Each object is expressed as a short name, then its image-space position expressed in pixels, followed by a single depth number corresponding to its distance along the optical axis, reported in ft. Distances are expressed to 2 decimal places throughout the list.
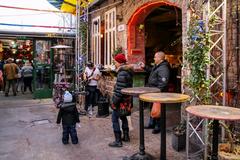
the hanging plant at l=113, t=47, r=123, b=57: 29.11
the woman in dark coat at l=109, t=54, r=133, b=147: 17.10
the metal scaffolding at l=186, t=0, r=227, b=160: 14.58
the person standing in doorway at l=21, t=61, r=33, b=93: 42.47
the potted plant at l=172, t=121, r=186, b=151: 16.38
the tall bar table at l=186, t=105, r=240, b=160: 10.66
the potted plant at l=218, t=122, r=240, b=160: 12.46
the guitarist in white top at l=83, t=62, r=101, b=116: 27.09
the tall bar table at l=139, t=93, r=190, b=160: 13.24
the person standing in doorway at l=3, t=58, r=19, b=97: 41.78
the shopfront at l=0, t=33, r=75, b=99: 38.58
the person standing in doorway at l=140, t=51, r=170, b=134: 19.27
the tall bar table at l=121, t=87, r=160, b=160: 14.85
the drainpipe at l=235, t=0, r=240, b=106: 16.01
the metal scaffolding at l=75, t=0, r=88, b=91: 30.66
